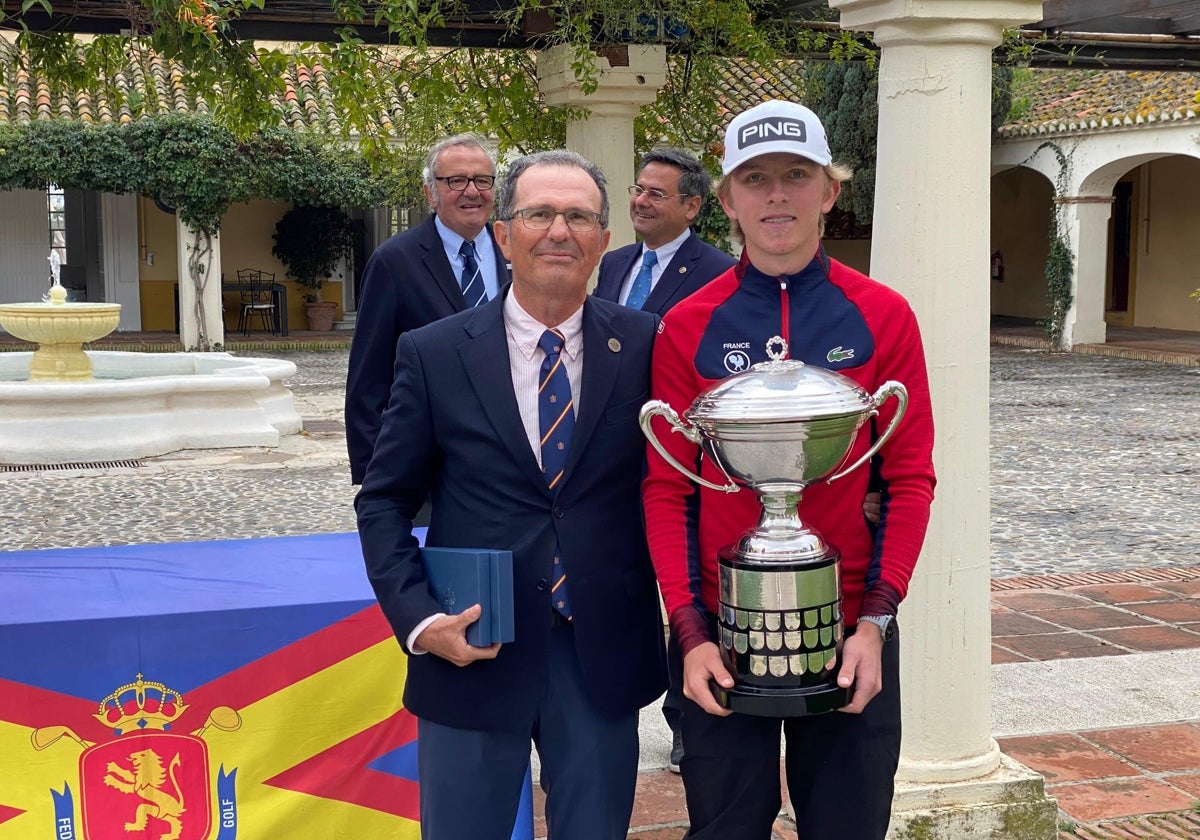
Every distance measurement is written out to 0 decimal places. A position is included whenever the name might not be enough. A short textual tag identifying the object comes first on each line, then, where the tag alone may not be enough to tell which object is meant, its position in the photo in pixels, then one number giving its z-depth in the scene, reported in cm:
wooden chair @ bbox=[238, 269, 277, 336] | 2361
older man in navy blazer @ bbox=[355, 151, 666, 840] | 240
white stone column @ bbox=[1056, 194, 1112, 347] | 2153
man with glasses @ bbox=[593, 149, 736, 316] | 427
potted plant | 2411
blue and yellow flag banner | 310
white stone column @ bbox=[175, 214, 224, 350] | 2148
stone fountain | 1119
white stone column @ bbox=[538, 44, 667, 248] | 679
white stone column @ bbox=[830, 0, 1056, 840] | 337
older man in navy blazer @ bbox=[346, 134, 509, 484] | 399
